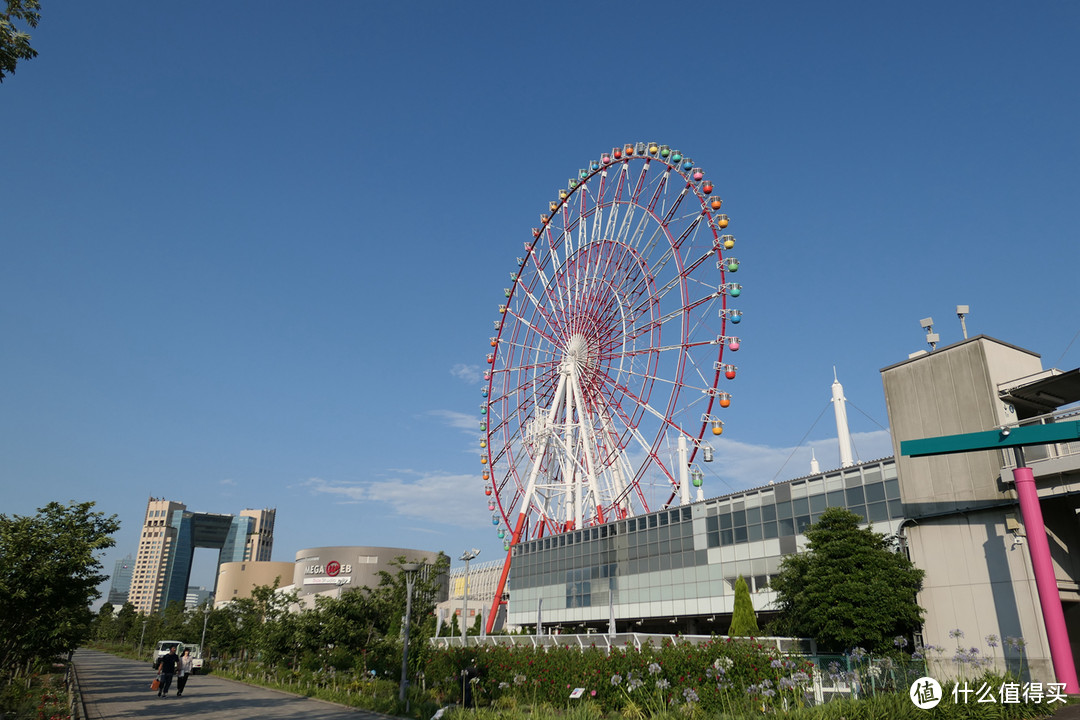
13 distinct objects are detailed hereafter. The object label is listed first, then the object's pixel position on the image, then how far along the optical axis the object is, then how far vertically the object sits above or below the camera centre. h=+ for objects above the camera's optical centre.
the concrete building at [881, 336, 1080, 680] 21.34 +3.57
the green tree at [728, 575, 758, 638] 29.28 +0.13
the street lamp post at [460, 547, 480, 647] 32.12 +2.61
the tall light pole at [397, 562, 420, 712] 24.44 +0.11
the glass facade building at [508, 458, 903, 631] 32.59 +3.58
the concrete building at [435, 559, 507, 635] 69.44 +2.80
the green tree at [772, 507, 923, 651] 22.73 +0.90
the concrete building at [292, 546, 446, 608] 98.75 +6.55
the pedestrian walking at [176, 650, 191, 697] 29.39 -2.23
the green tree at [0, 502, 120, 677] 21.39 +1.24
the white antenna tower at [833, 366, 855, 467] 40.62 +10.68
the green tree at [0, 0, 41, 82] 9.48 +7.17
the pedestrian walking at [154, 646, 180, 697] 28.16 -2.04
